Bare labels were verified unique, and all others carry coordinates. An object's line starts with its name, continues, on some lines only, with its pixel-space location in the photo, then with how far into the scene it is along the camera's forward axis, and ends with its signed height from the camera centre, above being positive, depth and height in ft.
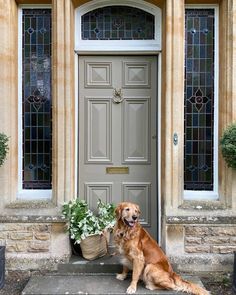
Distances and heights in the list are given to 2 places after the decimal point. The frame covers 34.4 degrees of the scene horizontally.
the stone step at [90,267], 14.69 -4.83
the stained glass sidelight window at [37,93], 16.03 +2.07
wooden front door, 16.34 +0.74
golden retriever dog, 12.72 -3.91
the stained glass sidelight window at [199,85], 15.88 +2.39
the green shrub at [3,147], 14.28 -0.19
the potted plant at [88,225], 14.66 -3.21
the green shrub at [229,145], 14.10 -0.10
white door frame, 16.11 +3.79
